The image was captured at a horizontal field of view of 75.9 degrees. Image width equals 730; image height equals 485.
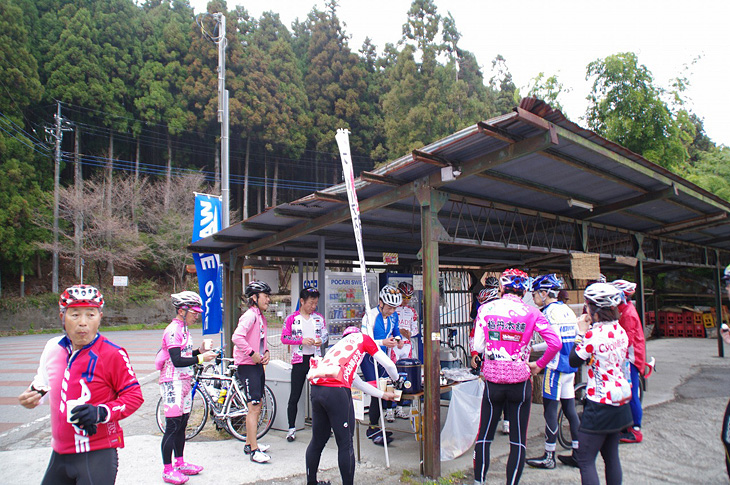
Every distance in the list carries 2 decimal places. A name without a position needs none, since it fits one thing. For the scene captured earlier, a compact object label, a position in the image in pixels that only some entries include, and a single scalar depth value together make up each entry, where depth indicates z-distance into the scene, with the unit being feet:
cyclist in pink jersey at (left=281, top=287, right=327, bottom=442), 19.69
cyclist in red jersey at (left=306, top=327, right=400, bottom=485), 12.55
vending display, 28.40
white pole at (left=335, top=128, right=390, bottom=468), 15.49
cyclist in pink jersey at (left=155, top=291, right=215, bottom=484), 15.23
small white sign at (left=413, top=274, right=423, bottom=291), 30.66
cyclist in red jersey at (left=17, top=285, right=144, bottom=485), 8.53
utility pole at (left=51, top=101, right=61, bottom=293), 88.43
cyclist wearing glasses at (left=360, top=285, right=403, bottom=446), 19.20
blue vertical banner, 27.96
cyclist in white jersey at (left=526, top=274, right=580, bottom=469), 16.14
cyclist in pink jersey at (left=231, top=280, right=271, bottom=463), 17.49
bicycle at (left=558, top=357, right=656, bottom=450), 18.39
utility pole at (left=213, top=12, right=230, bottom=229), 35.36
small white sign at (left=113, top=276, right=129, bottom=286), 86.63
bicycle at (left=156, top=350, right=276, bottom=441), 20.11
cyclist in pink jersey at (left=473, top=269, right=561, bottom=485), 13.17
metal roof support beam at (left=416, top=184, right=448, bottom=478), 15.72
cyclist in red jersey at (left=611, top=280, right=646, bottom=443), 17.08
